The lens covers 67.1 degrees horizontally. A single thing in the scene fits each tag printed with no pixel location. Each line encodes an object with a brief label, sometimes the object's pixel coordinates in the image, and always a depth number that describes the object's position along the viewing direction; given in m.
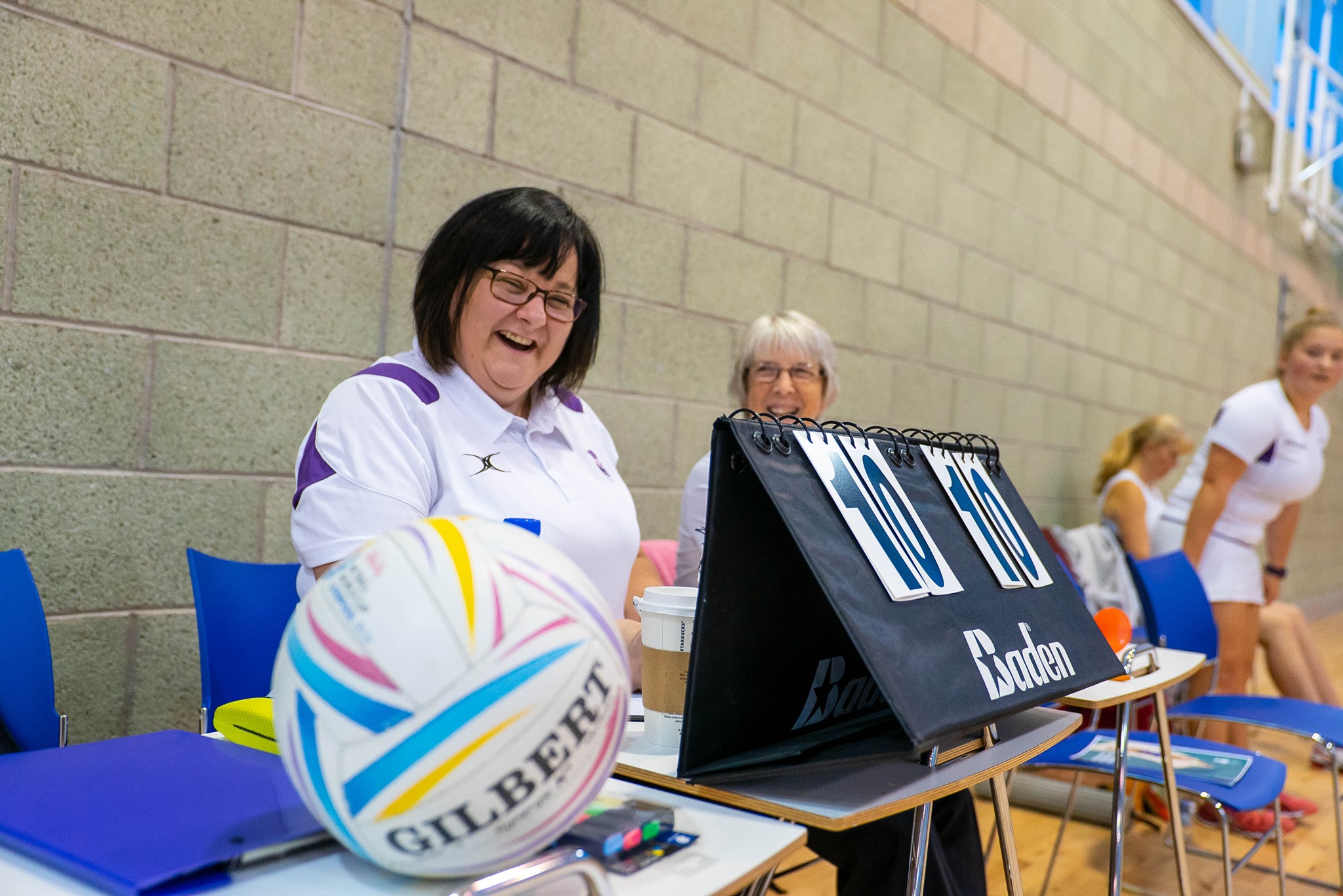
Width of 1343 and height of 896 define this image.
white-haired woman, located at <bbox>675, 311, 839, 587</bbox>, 2.26
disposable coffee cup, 0.99
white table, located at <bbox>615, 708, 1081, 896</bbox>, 0.89
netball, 0.60
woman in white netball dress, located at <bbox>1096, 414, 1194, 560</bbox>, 3.86
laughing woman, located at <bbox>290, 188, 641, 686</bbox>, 1.25
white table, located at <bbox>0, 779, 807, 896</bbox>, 0.66
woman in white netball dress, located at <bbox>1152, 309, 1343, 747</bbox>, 3.17
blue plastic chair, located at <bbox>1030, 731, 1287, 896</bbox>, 1.87
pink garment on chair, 2.21
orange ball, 1.59
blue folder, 0.64
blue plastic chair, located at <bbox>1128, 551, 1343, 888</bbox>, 2.38
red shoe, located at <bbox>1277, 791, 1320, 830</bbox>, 3.05
